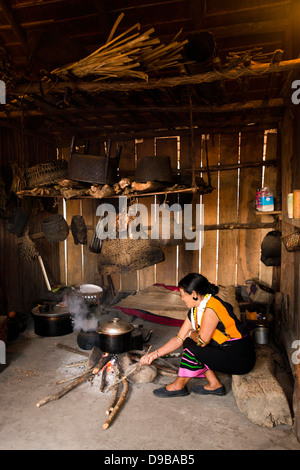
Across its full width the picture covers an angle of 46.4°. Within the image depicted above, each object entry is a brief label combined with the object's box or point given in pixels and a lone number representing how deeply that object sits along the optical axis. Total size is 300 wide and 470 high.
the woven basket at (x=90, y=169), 4.71
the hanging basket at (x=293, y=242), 3.46
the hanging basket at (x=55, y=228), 5.52
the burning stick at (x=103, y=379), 4.01
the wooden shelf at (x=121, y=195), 4.50
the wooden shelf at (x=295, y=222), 3.39
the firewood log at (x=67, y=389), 3.71
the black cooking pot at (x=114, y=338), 4.14
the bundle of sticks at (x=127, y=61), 3.63
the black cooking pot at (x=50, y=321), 5.56
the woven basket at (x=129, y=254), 5.18
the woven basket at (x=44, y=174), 5.11
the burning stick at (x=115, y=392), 3.49
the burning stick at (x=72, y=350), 4.91
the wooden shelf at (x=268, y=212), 5.72
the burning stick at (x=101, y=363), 4.30
